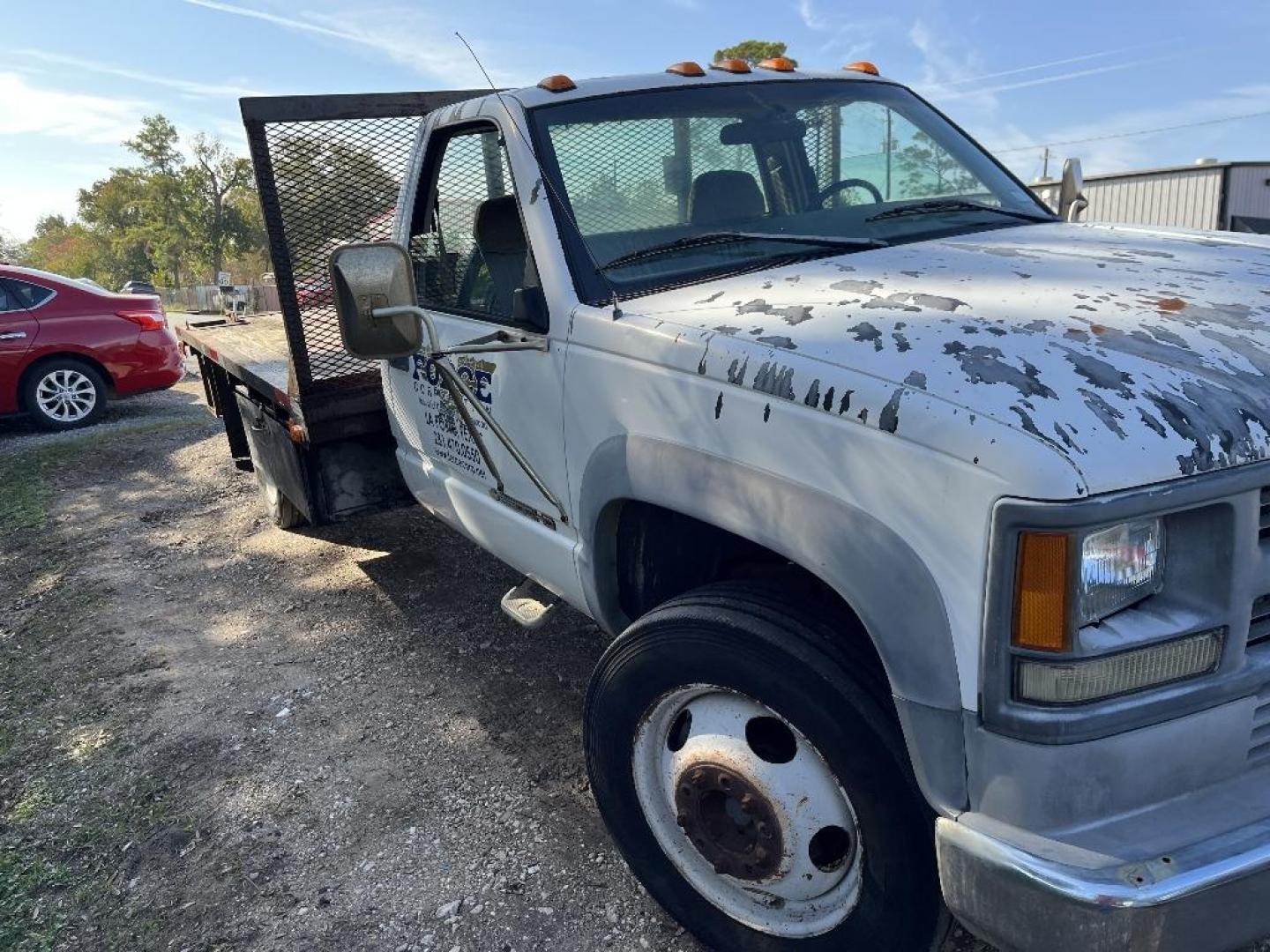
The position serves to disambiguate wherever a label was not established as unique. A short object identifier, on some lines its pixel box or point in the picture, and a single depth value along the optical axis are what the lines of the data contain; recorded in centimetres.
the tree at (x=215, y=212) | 6850
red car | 949
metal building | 1936
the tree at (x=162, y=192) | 6994
